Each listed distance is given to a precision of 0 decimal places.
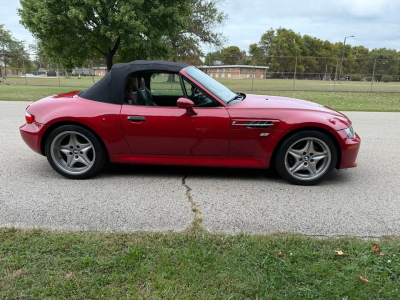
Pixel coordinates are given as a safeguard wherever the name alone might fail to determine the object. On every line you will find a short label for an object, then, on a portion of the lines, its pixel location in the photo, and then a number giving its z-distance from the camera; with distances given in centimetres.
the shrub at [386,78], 2823
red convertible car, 382
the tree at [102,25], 1335
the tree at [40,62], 2525
